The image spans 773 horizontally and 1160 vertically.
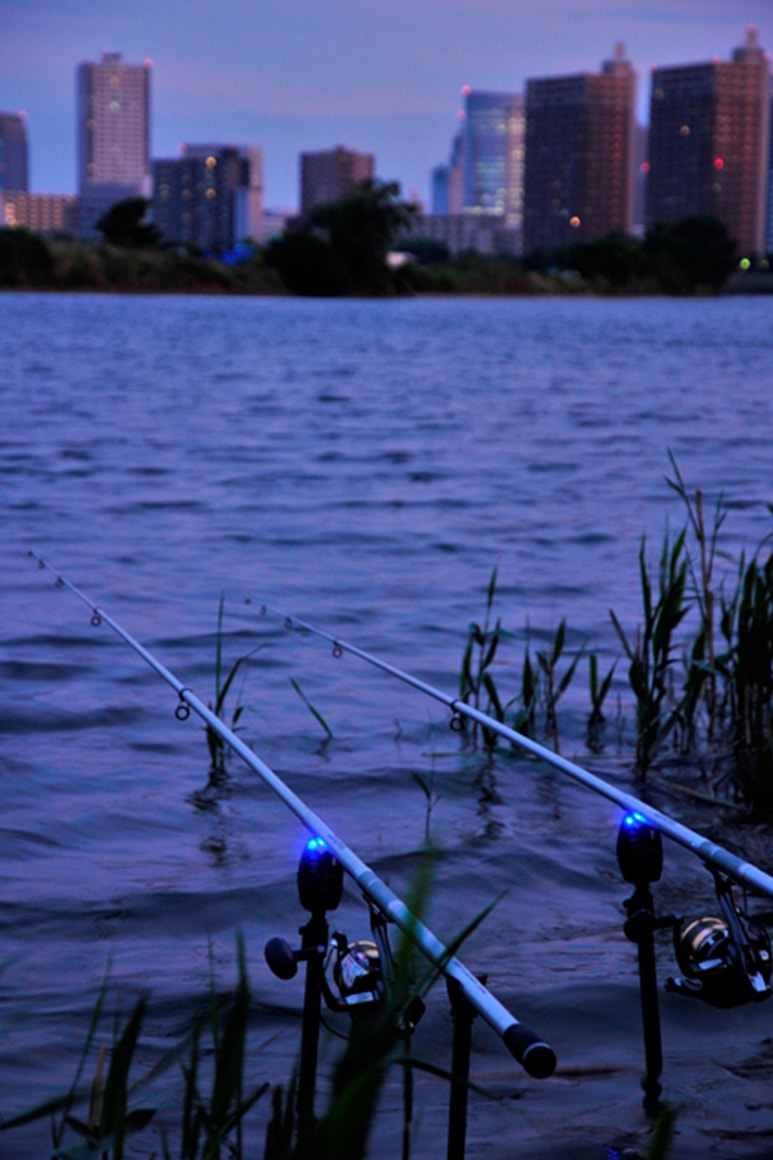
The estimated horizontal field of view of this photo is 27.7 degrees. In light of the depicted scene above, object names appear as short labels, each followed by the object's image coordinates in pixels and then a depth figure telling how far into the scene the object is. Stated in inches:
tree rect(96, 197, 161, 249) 3693.4
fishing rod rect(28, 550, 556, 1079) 61.6
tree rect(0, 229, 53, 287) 3240.7
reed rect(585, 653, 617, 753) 212.8
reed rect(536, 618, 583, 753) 209.2
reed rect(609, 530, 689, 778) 193.5
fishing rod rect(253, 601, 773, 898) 87.0
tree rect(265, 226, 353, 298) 3501.5
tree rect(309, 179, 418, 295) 3457.2
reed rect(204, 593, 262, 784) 202.1
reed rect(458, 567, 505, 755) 204.8
